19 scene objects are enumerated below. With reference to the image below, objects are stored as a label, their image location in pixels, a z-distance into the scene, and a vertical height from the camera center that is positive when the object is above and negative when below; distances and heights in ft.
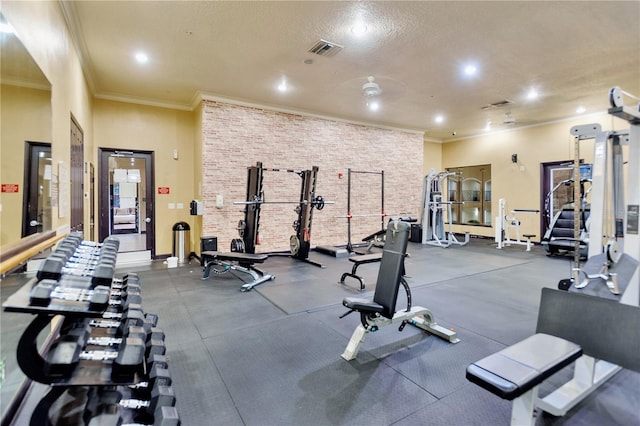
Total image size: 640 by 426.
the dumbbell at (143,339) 4.73 -2.22
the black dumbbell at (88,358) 4.05 -1.93
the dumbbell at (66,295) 3.64 -1.04
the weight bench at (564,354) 4.69 -2.38
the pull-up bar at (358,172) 23.65 +2.80
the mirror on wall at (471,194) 33.53 +1.97
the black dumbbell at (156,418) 3.98 -2.72
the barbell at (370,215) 25.57 -0.32
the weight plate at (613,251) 9.81 -1.22
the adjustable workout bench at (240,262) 15.44 -2.65
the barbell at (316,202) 20.38 +0.57
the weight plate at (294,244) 20.80 -2.21
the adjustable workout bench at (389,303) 8.20 -2.43
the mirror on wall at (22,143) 5.94 +1.46
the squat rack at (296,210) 18.90 -0.26
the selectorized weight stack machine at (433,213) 28.30 -0.15
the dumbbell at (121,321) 5.26 -1.98
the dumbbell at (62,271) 4.27 -0.85
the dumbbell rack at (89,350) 3.82 -1.93
